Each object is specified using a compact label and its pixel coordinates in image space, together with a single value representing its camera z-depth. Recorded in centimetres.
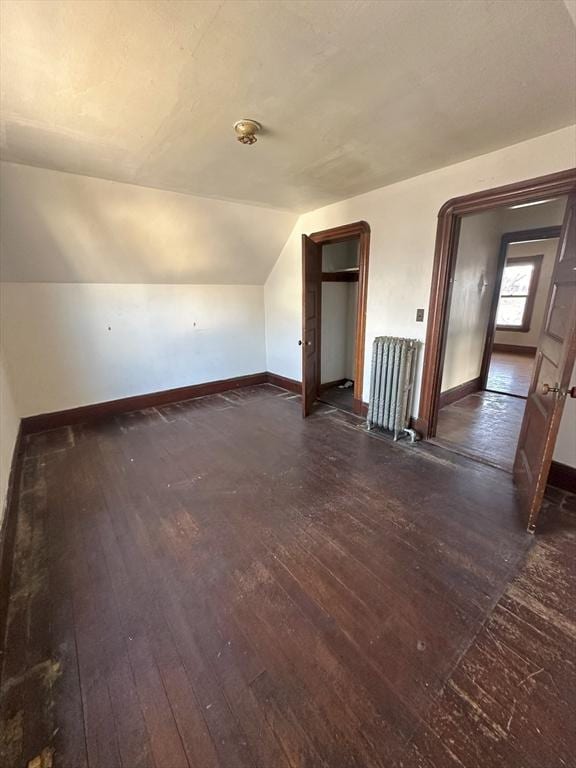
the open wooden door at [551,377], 165
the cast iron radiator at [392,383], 291
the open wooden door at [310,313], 339
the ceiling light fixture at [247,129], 175
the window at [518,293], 662
